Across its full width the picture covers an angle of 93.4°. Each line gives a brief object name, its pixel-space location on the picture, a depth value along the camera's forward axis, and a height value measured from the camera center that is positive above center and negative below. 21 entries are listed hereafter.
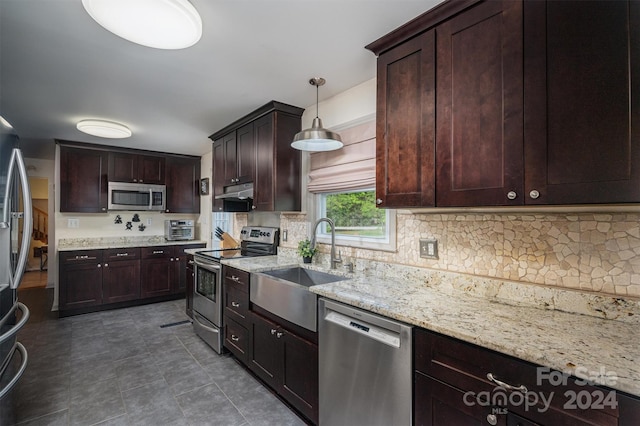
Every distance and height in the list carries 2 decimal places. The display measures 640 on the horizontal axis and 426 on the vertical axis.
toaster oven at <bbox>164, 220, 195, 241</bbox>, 4.95 -0.22
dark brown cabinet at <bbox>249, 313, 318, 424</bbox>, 1.84 -1.00
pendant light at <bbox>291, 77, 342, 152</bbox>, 2.06 +0.56
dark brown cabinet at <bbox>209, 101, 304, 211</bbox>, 2.84 +0.60
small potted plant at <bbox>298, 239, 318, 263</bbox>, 2.63 -0.30
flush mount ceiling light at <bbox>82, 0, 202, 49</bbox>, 1.34 +0.93
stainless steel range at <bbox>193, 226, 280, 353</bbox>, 2.91 -0.61
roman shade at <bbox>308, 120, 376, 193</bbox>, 2.32 +0.45
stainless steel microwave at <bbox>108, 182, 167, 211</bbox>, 4.56 +0.32
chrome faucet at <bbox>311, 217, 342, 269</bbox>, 2.37 -0.27
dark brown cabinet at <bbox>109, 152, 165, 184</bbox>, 4.59 +0.77
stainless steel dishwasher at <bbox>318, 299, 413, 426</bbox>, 1.31 -0.74
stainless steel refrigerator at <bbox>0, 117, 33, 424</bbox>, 1.58 -0.22
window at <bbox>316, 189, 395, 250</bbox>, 2.25 -0.02
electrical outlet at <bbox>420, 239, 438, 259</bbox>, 1.85 -0.20
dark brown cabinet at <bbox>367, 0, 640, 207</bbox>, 1.03 +0.47
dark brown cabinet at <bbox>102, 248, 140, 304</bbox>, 4.25 -0.84
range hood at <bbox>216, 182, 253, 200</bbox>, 3.18 +0.28
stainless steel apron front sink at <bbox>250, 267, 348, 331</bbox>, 1.85 -0.53
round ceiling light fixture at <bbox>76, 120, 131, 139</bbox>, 3.18 +0.96
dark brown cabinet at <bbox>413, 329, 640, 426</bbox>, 0.84 -0.57
